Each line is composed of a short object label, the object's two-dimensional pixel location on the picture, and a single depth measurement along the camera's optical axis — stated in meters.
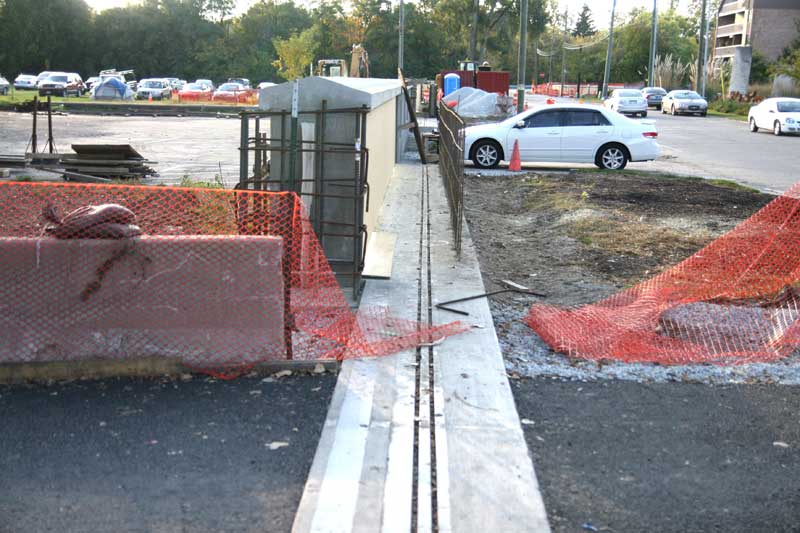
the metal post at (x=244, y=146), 8.33
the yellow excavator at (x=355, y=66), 29.70
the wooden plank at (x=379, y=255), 8.55
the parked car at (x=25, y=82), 68.21
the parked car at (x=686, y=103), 51.53
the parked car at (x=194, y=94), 61.50
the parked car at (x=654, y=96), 60.88
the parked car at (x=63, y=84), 58.19
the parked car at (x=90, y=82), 73.18
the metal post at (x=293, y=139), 7.67
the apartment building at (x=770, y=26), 88.10
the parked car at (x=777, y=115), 32.44
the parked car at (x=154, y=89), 64.88
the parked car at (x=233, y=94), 57.90
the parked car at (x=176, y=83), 72.47
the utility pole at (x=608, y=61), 75.49
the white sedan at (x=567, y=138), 20.12
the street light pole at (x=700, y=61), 62.47
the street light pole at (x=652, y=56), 63.65
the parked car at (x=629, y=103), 49.22
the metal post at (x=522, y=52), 32.69
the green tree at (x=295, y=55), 61.19
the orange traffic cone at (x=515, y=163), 19.86
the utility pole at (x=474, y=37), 85.49
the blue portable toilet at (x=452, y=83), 44.50
